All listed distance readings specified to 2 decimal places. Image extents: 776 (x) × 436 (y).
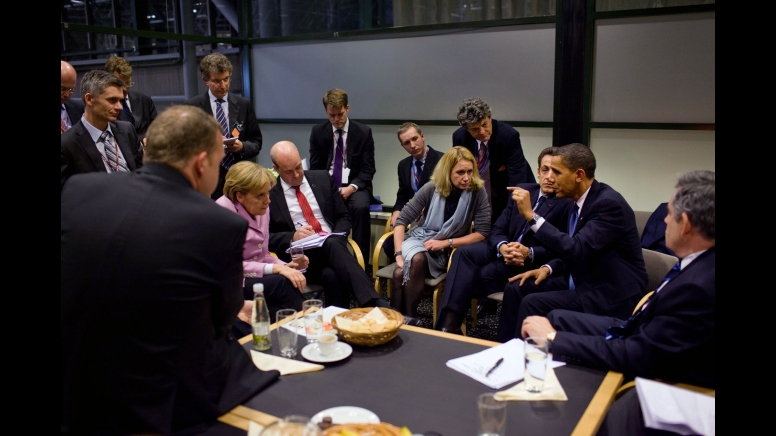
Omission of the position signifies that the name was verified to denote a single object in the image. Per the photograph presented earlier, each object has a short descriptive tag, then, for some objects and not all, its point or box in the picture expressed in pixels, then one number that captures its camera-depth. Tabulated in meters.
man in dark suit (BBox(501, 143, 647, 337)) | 3.03
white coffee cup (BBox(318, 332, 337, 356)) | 2.16
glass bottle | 2.26
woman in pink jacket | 3.16
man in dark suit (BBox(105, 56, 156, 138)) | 4.19
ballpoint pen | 2.02
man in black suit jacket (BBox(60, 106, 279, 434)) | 1.52
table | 1.72
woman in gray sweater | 3.92
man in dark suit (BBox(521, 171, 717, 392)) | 1.84
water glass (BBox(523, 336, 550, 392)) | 1.87
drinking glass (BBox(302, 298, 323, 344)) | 2.29
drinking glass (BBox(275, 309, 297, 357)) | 2.20
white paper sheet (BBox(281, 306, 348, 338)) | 2.31
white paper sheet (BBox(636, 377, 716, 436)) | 1.47
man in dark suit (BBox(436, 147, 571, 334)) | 3.57
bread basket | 2.23
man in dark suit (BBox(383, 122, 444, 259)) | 4.67
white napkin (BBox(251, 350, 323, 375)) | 2.06
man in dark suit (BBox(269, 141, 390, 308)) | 3.77
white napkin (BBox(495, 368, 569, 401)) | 1.83
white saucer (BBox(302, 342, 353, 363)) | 2.13
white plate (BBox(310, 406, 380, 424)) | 1.68
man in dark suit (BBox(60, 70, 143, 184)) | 3.26
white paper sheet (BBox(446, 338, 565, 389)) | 1.98
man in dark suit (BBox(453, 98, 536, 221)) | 4.24
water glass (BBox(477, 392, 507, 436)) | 1.54
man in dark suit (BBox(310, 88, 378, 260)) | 4.82
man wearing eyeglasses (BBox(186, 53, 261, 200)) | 4.44
